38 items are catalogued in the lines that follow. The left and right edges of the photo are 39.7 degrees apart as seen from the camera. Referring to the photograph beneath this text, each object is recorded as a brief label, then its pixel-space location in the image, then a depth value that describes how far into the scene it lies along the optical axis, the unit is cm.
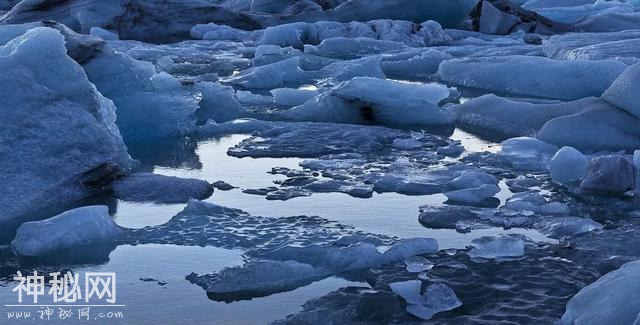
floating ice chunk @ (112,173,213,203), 358
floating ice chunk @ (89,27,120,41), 1160
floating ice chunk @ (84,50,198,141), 491
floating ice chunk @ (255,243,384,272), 274
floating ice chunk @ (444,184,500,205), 356
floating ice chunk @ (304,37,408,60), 1064
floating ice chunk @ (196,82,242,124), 578
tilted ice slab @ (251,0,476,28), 1295
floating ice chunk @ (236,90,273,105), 644
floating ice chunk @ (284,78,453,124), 549
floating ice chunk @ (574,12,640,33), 1267
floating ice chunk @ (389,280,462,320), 239
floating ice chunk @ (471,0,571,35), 1270
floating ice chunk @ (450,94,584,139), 513
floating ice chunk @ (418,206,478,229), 321
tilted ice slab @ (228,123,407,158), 461
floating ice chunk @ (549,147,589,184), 387
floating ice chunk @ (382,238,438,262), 279
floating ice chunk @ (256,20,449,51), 1162
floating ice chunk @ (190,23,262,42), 1263
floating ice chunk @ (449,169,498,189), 375
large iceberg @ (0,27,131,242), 341
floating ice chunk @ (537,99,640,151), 463
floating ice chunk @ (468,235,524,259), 284
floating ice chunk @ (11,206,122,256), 286
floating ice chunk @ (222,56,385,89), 741
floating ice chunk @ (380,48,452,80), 855
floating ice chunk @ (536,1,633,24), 1676
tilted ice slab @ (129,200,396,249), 295
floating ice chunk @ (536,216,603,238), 310
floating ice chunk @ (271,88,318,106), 637
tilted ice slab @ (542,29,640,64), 740
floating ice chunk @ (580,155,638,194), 364
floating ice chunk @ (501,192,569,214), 338
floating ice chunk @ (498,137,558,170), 421
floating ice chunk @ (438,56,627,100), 628
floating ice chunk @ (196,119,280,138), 523
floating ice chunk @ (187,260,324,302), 253
